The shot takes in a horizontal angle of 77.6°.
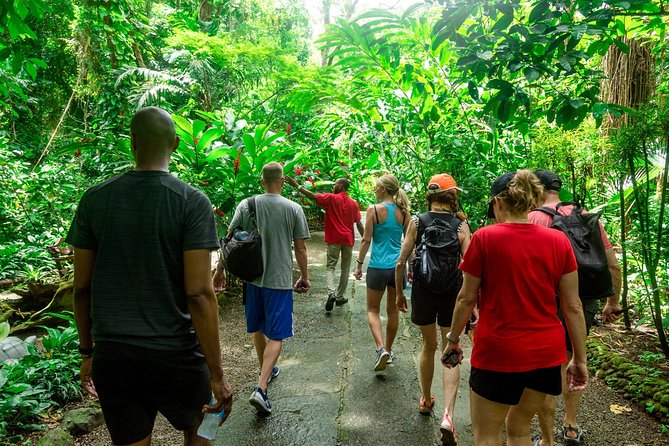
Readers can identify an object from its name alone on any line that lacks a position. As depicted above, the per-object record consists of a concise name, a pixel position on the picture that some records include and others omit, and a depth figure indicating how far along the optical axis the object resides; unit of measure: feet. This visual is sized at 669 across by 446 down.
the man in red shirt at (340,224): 21.27
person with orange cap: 10.26
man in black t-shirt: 5.80
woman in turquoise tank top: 13.52
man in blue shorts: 11.62
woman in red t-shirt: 6.91
